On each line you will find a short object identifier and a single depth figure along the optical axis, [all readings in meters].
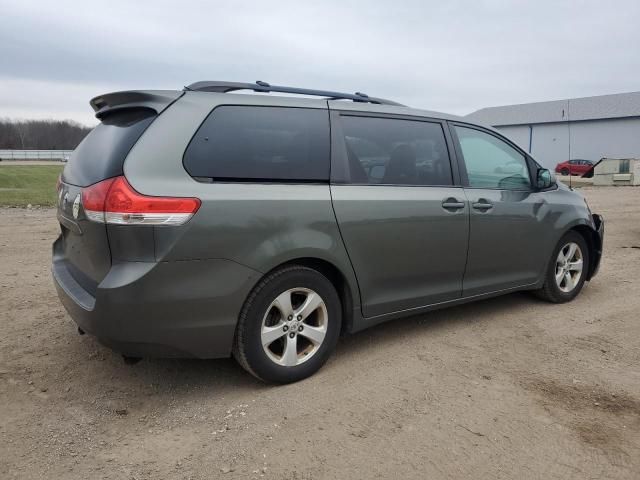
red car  38.56
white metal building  48.53
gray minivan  2.82
